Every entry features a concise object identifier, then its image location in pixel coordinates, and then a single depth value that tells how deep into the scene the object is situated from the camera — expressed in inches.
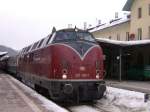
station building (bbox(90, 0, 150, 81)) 584.2
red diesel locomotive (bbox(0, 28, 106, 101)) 293.1
